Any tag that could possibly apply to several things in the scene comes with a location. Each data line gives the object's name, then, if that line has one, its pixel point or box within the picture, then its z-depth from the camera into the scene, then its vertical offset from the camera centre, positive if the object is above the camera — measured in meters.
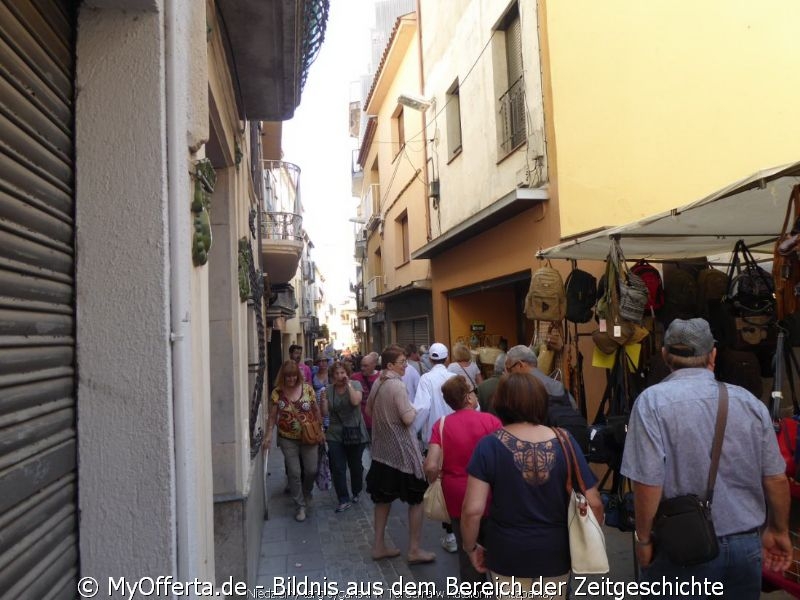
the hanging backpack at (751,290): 4.86 +0.23
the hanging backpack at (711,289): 6.00 +0.31
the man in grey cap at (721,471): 2.83 -0.68
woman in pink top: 3.97 -0.70
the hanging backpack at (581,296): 6.27 +0.31
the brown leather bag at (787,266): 3.55 +0.31
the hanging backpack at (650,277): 5.94 +0.45
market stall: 3.70 +0.30
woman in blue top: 2.97 -0.80
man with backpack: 4.63 -0.59
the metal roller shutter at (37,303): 1.72 +0.14
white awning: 3.79 +0.75
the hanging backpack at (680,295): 6.07 +0.27
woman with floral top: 6.70 -0.88
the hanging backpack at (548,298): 6.37 +0.30
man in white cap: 5.59 -0.65
